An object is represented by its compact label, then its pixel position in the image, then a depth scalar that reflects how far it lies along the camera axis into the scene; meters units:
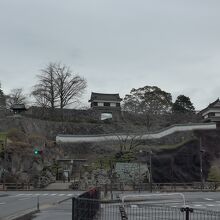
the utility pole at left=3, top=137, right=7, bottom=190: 52.70
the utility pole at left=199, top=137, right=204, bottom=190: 56.38
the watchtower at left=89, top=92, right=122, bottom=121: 83.50
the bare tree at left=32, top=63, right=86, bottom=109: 76.25
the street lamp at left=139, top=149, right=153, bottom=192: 55.37
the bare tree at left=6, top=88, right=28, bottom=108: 91.03
